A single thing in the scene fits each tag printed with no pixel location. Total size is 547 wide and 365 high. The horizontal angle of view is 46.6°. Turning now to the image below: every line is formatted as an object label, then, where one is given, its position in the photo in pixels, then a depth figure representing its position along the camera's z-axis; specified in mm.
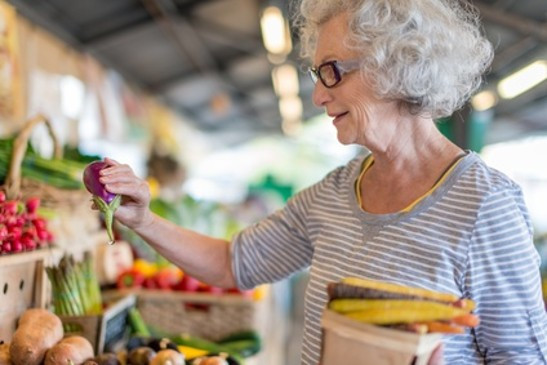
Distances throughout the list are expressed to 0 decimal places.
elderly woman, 1350
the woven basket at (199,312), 2918
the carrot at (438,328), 1098
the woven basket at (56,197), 1943
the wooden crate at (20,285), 1752
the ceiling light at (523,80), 7133
